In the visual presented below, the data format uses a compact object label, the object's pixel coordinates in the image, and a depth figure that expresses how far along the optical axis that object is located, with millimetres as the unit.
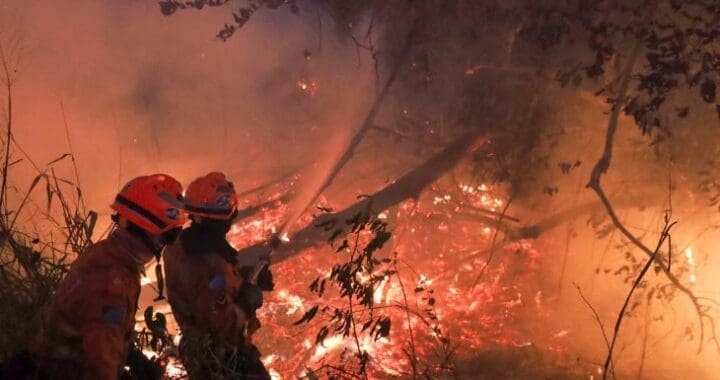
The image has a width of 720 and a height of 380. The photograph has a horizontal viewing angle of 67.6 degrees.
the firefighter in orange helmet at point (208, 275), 2824
